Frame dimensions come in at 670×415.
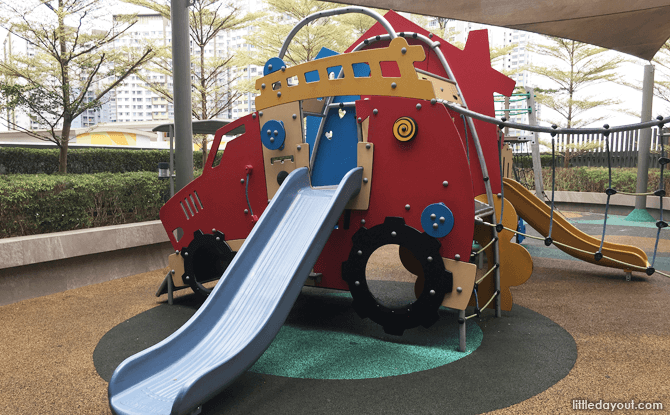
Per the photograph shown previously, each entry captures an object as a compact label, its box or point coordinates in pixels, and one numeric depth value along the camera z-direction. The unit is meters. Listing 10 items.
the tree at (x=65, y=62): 7.82
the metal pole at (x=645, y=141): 10.84
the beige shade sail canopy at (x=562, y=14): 5.91
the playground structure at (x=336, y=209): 2.58
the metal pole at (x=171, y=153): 5.71
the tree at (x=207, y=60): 12.74
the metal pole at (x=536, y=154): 7.41
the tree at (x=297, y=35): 15.01
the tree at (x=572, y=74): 19.23
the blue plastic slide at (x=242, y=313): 2.23
